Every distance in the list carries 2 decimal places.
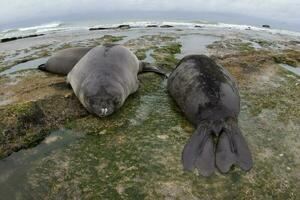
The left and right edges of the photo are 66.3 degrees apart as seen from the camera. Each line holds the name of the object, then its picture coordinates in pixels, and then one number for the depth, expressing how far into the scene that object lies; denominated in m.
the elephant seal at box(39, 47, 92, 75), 6.37
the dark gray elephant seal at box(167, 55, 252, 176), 3.25
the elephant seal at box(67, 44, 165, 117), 4.29
